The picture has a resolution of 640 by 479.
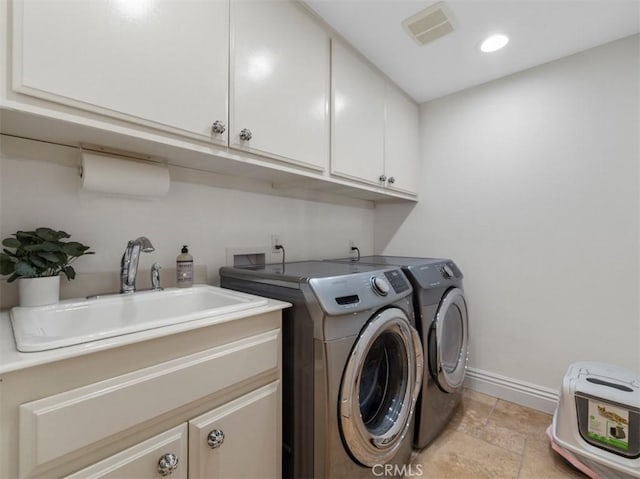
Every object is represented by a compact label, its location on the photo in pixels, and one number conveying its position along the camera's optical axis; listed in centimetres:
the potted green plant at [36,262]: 89
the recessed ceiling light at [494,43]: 166
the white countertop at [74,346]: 57
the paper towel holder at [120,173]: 104
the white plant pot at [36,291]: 92
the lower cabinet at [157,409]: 59
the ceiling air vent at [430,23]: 146
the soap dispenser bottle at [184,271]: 130
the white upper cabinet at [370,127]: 163
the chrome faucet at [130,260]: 112
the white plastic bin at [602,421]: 132
